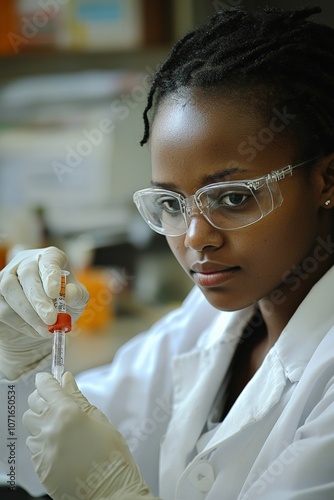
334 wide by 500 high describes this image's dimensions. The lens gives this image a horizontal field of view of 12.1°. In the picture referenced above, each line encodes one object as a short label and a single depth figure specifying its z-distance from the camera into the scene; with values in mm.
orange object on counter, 1774
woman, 1126
